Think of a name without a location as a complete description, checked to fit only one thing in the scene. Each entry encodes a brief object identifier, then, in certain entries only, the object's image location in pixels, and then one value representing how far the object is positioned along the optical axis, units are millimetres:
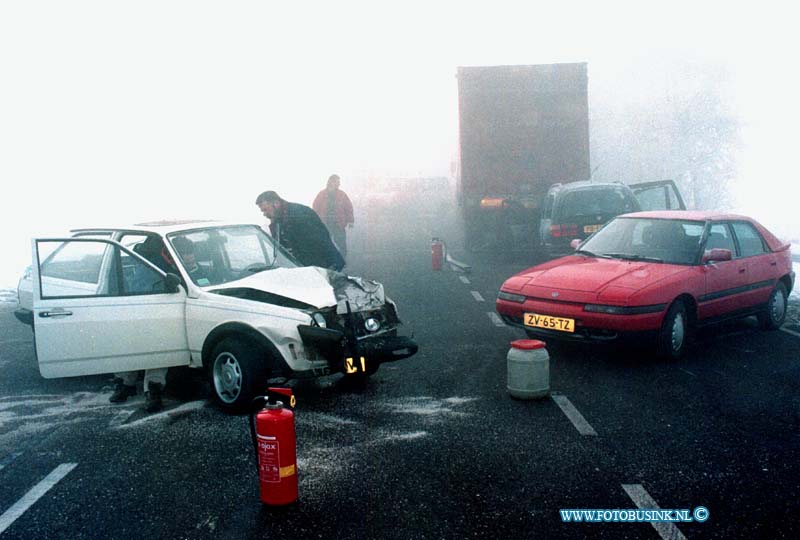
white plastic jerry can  6539
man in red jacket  13711
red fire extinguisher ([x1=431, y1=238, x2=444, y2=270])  16797
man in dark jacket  9172
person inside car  6867
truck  19016
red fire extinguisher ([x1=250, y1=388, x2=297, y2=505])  4449
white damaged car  6301
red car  7703
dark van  15977
